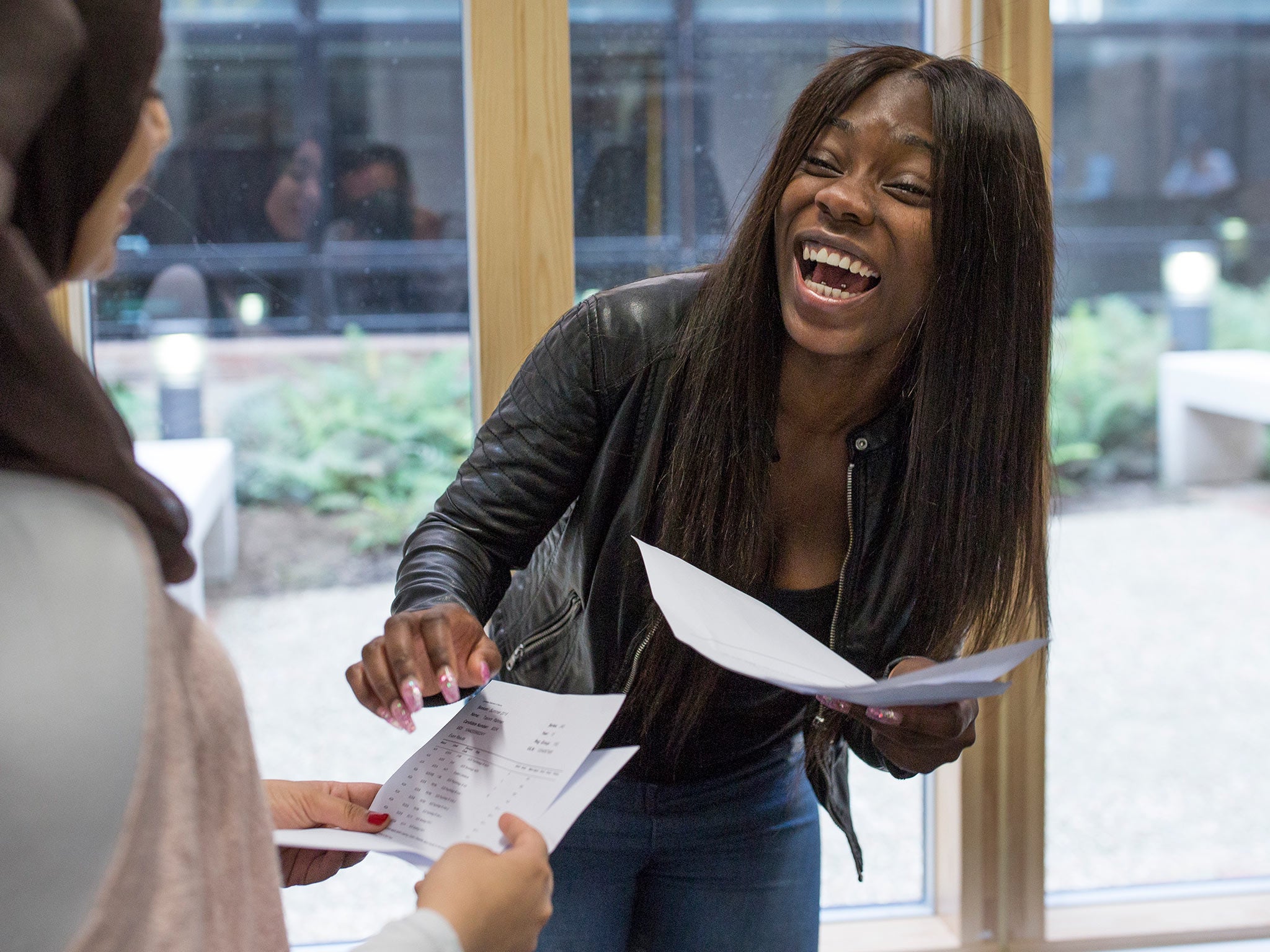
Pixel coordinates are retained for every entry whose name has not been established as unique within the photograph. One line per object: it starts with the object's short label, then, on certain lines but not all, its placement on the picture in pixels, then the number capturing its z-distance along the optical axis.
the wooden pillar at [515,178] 1.77
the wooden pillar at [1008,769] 1.88
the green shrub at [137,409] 1.89
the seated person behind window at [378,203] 1.87
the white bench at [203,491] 1.89
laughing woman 1.27
